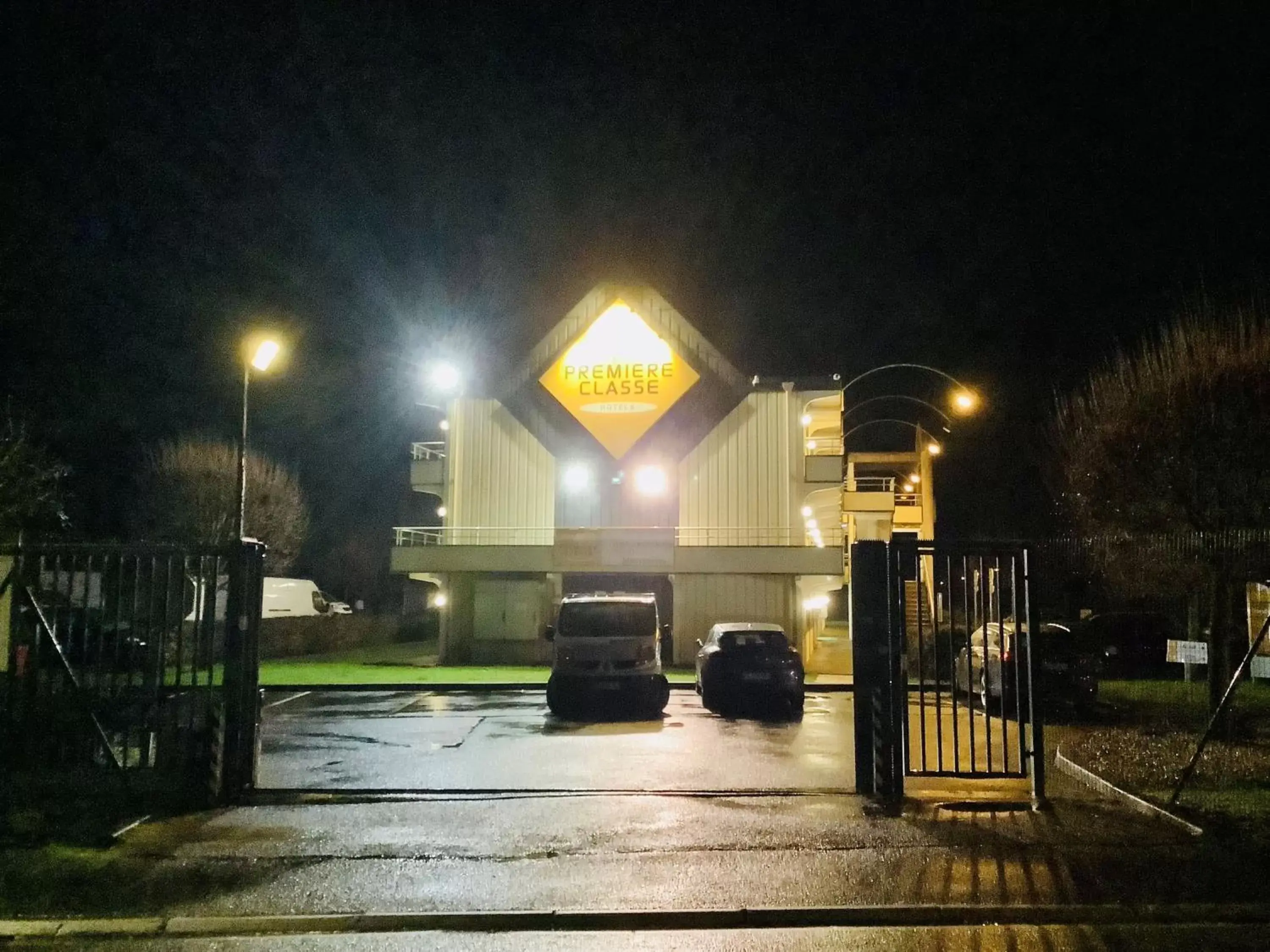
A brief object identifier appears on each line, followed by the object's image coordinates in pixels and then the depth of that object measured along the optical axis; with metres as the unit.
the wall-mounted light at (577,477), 30.44
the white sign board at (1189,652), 15.19
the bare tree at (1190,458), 12.82
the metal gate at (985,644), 9.45
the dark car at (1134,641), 26.52
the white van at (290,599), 34.84
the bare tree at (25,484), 19.36
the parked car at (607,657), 16.62
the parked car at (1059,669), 17.22
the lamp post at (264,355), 16.38
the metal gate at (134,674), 9.61
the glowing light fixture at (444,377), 30.56
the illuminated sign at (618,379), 29.59
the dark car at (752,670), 17.70
